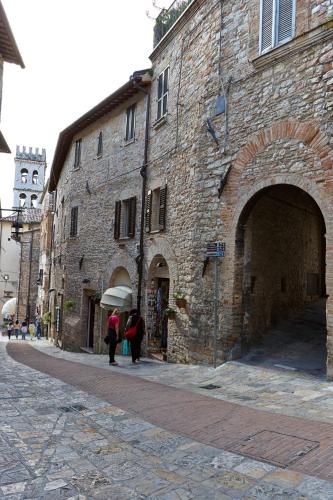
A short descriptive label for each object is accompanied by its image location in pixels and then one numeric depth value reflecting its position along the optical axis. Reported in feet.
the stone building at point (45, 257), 88.74
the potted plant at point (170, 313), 36.04
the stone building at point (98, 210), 46.68
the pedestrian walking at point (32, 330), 93.25
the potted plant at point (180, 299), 34.71
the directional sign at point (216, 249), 30.73
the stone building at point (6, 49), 37.79
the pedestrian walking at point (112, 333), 35.19
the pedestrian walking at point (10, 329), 87.15
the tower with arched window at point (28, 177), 191.62
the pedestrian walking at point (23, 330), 85.40
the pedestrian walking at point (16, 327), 90.32
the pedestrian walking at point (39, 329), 89.61
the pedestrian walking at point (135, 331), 35.01
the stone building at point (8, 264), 134.41
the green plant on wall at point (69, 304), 59.97
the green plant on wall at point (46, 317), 80.32
